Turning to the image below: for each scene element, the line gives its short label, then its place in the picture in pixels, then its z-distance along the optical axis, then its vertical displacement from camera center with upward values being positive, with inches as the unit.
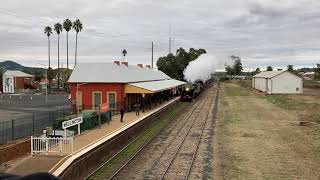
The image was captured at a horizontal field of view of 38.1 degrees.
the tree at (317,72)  5473.9 +77.6
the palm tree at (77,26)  4459.6 +494.5
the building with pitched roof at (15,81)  3991.1 -38.4
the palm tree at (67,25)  4394.7 +495.3
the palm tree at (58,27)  4621.6 +500.3
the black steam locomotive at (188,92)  2519.7 -76.2
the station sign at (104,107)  1268.5 -82.6
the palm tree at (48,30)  4992.6 +506.8
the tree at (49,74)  4840.1 +32.3
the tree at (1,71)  4636.3 +60.1
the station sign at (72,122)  848.5 -88.4
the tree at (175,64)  3703.2 +113.0
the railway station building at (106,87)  1674.5 -34.4
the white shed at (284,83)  3095.7 -30.3
